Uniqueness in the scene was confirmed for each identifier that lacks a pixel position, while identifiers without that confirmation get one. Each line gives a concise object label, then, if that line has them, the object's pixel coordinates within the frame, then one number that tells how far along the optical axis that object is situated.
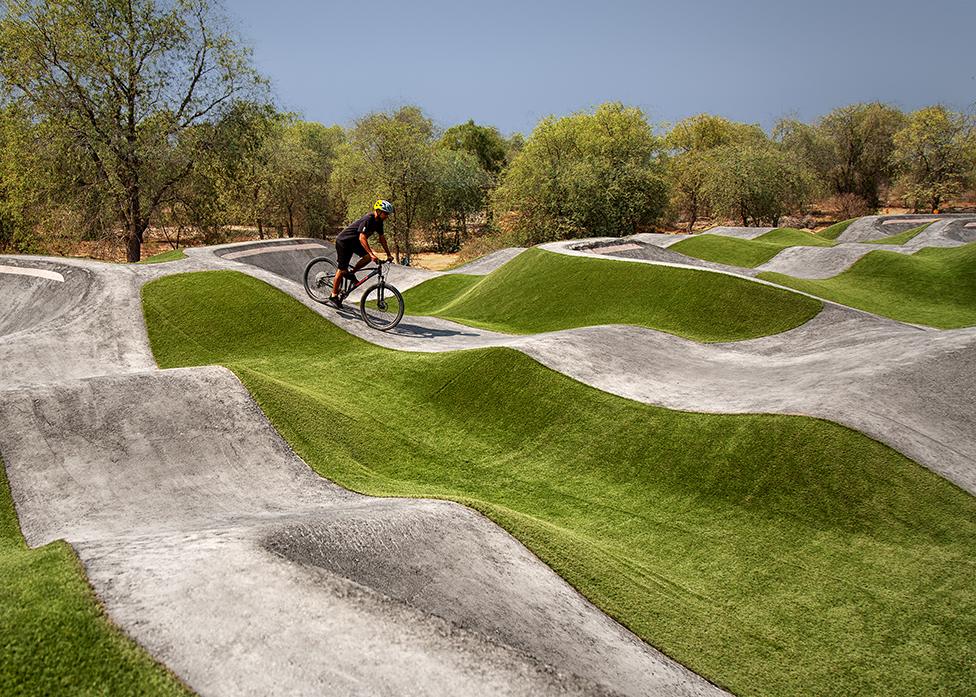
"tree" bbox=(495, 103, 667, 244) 55.97
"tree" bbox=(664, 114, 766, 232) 80.12
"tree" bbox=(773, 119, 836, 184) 83.31
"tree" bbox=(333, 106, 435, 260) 54.75
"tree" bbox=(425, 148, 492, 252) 67.56
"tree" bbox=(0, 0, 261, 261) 31.53
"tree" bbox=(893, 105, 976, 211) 71.25
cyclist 16.89
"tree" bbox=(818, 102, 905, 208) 81.44
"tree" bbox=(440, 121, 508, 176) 97.00
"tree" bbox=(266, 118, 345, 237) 59.97
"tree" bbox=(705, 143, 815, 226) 64.25
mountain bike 18.03
